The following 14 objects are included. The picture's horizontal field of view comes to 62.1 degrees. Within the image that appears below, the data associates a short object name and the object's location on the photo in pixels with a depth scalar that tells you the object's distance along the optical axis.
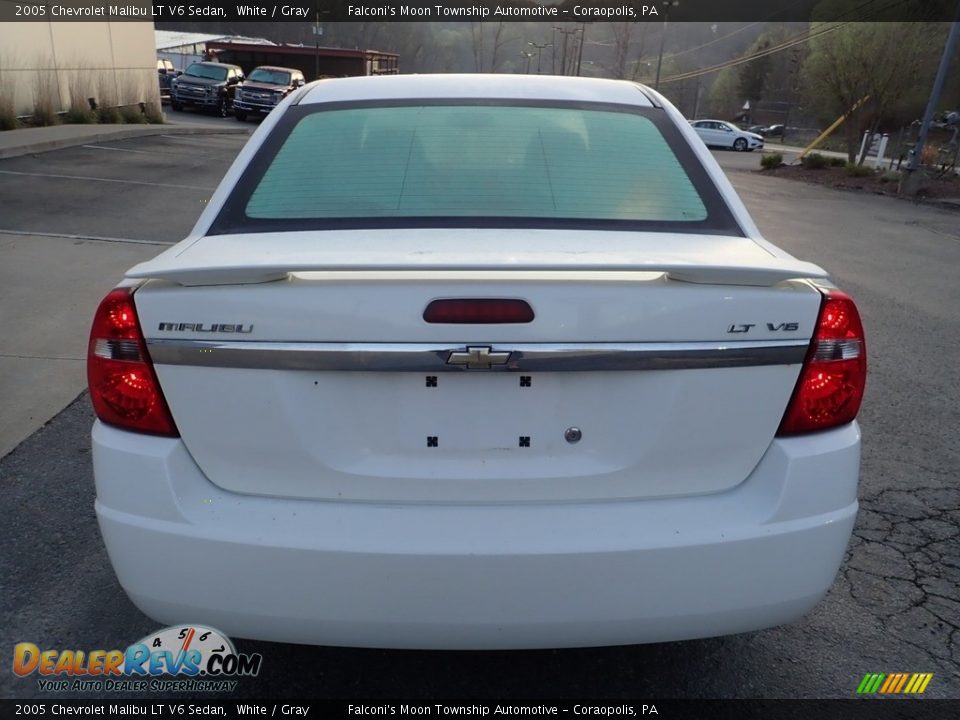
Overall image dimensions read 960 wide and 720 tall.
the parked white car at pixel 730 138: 43.41
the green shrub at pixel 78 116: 20.06
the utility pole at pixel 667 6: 48.25
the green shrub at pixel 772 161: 27.05
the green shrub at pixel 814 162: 26.05
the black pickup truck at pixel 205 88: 32.16
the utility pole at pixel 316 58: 43.69
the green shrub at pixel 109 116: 21.46
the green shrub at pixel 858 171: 23.50
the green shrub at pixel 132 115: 22.70
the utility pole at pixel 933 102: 17.83
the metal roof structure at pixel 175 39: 64.85
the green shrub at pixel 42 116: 18.47
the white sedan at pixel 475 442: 1.88
